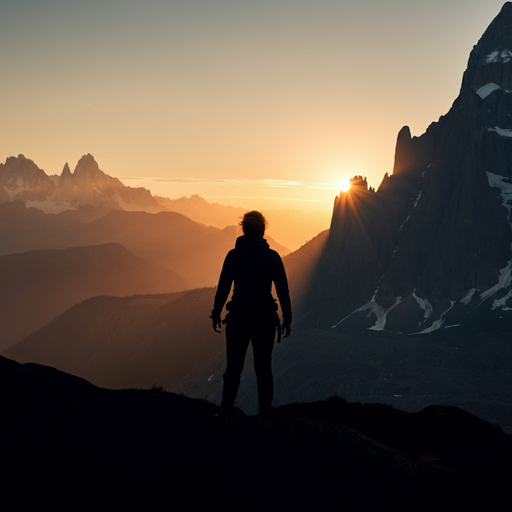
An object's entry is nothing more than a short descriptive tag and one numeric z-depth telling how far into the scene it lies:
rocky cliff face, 186.12
